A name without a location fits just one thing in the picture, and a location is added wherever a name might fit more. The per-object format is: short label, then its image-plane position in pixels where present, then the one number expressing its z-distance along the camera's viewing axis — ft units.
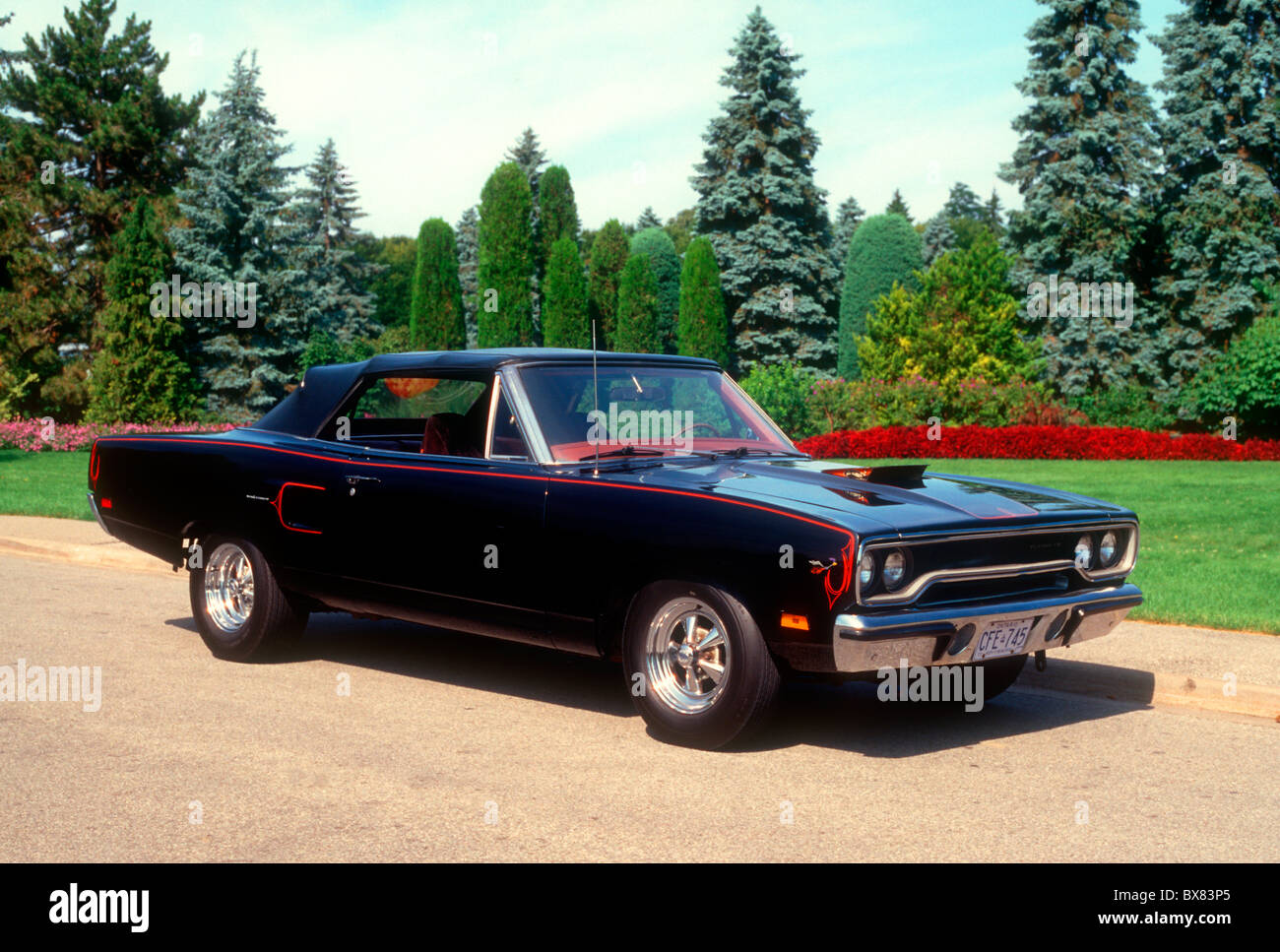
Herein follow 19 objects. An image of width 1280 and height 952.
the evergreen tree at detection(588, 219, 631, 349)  167.84
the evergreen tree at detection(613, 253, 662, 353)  151.84
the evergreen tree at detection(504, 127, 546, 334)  222.28
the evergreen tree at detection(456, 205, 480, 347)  237.86
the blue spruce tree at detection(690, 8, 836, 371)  161.07
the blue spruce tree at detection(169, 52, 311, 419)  131.34
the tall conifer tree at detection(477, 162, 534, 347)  155.84
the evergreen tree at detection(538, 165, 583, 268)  174.91
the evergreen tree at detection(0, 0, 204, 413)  148.15
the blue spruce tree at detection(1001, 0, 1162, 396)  129.59
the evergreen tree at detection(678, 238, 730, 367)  152.76
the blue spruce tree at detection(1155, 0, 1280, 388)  124.57
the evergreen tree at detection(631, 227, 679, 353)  176.45
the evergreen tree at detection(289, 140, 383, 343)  216.95
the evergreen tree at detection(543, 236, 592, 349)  152.66
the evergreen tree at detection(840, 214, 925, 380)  168.14
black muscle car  18.57
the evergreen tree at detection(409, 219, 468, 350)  155.12
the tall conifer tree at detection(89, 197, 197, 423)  116.26
